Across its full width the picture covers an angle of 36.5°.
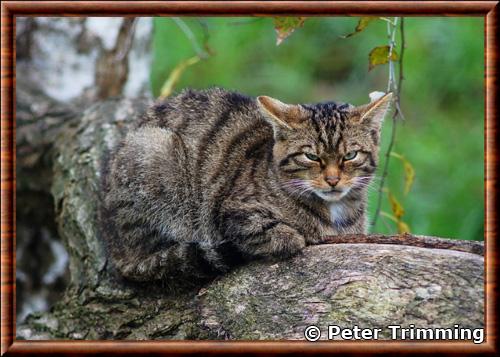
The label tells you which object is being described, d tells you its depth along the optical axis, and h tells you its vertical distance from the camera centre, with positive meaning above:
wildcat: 3.46 -0.07
